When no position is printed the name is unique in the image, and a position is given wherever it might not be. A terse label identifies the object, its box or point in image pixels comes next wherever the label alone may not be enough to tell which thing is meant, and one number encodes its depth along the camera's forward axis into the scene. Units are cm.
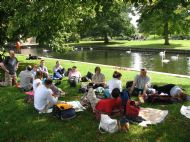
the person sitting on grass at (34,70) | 809
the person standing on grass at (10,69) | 836
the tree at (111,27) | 3368
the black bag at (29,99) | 657
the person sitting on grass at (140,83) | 688
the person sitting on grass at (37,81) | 648
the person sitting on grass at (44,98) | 577
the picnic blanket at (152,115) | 526
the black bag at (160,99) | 632
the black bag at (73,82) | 814
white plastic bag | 488
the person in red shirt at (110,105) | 535
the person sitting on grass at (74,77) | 816
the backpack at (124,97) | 537
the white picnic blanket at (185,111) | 535
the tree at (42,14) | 759
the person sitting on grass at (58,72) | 954
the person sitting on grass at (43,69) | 913
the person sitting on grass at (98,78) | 779
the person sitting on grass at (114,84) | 659
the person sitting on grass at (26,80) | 769
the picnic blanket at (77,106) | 586
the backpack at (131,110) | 533
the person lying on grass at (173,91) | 644
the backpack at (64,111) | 545
